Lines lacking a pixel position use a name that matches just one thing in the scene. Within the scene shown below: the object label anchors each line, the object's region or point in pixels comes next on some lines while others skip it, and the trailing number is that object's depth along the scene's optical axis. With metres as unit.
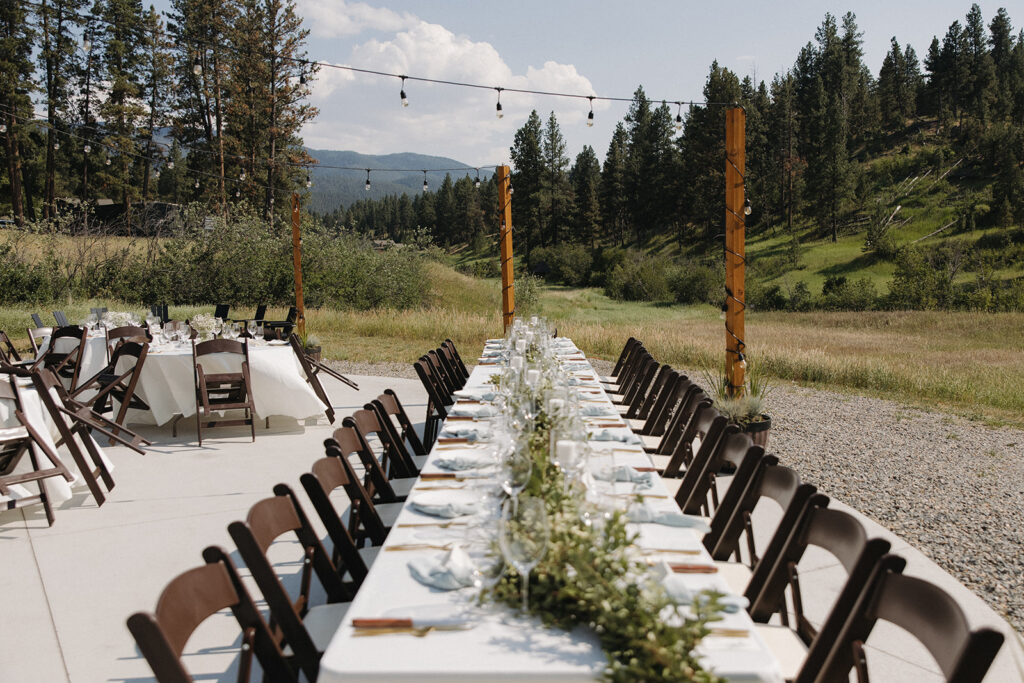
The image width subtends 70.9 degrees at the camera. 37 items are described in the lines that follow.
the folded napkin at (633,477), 3.04
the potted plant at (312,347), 10.51
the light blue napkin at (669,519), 2.53
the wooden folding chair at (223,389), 6.73
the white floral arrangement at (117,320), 8.73
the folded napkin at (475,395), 5.05
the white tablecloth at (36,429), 4.80
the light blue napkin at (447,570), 2.06
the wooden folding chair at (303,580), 2.07
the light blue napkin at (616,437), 3.82
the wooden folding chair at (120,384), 6.42
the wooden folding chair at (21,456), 4.47
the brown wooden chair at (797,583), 1.98
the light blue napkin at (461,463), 3.25
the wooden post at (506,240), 8.77
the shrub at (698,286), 42.81
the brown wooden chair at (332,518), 2.69
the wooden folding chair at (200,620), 1.61
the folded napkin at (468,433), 3.76
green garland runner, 1.54
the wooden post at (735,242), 5.95
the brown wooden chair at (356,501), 3.10
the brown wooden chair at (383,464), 3.67
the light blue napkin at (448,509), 2.65
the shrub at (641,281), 45.59
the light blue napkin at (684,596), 1.89
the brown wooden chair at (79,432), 4.82
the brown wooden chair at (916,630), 1.50
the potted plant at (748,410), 5.78
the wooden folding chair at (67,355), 7.68
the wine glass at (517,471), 2.39
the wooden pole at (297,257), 12.34
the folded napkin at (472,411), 4.44
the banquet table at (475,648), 1.63
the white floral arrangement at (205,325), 7.77
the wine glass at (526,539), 1.81
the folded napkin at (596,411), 4.52
